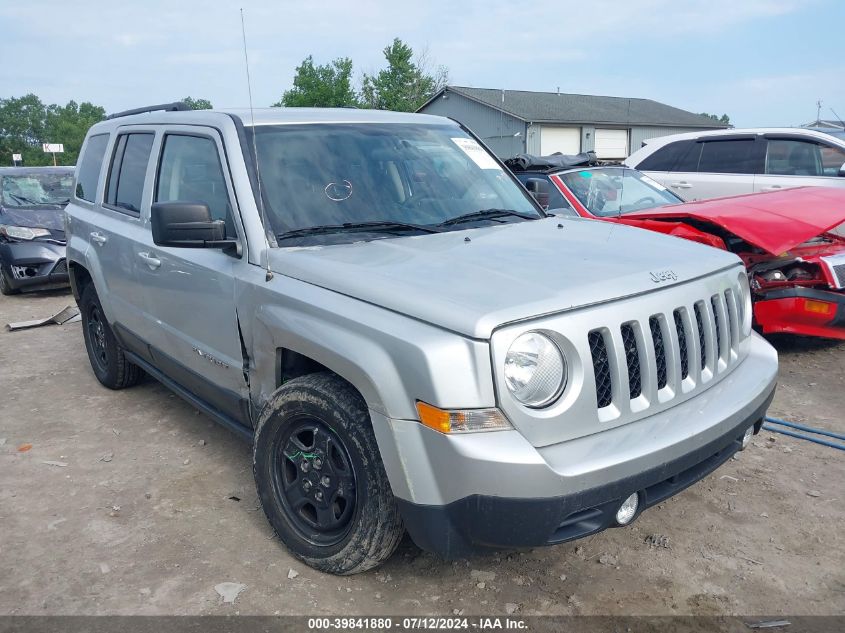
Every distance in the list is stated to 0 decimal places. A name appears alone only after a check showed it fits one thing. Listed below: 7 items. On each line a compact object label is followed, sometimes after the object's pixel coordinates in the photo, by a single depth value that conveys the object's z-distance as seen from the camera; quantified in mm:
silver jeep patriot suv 2219
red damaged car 4816
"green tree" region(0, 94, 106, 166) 86850
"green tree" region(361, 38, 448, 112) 46588
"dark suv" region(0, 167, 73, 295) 9281
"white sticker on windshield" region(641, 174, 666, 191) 7426
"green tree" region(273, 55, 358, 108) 50188
